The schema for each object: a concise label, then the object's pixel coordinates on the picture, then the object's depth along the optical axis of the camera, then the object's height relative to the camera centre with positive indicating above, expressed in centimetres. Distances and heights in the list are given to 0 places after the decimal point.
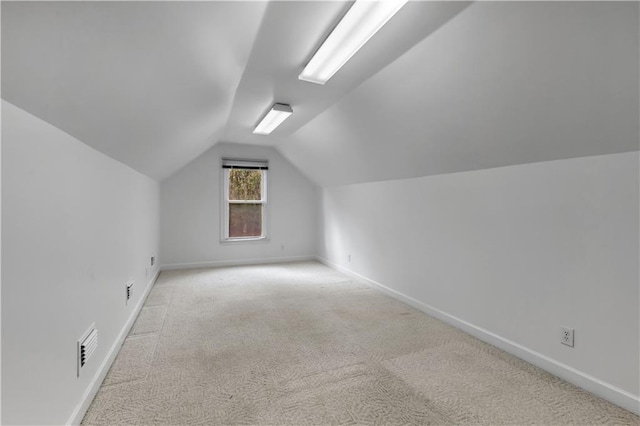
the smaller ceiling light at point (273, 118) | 304 +116
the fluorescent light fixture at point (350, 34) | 145 +104
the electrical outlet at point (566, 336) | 201 -83
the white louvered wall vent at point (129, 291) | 271 -72
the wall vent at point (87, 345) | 161 -77
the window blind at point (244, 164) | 551 +100
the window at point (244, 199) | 561 +33
